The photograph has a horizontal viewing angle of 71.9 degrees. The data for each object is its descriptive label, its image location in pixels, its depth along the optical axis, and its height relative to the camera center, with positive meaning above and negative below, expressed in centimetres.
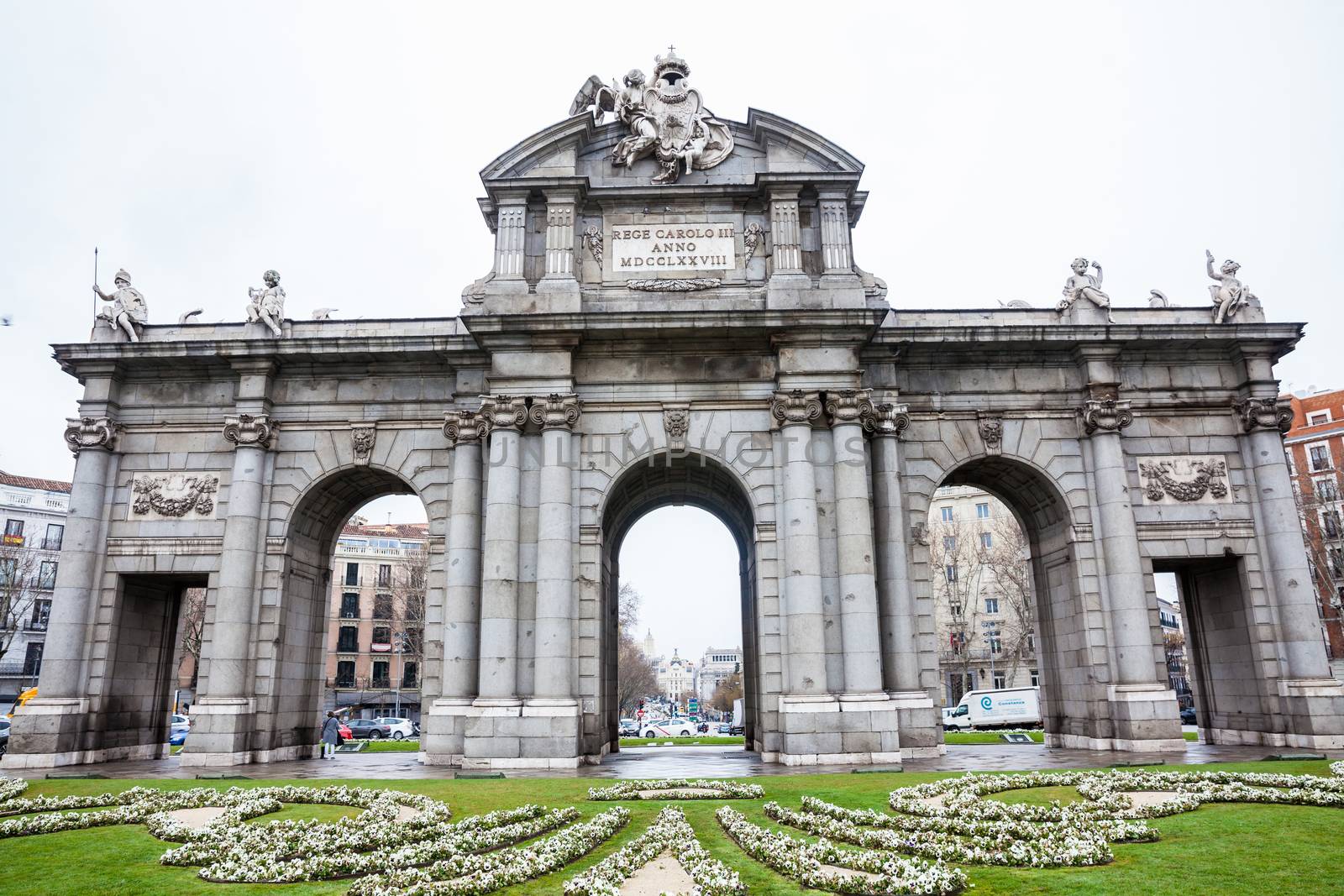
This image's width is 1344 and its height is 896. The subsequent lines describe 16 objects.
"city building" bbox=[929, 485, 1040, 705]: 6719 +652
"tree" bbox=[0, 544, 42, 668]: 4588 +613
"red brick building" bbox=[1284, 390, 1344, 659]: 5038 +1106
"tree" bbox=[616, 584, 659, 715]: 9700 +256
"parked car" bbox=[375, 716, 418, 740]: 4978 -188
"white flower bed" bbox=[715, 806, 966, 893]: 904 -187
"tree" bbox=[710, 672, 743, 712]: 14162 -116
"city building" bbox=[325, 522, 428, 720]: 7462 +511
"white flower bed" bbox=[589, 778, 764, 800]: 1554 -171
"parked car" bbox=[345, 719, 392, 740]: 4953 -198
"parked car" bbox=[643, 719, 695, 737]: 5121 -248
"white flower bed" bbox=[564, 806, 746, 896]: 905 -187
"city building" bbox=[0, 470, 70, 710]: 5508 +836
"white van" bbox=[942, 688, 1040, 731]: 4650 -143
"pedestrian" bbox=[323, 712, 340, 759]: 3016 -130
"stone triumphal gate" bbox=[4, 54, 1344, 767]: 2286 +589
